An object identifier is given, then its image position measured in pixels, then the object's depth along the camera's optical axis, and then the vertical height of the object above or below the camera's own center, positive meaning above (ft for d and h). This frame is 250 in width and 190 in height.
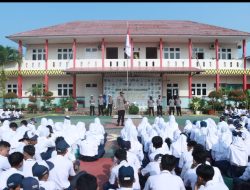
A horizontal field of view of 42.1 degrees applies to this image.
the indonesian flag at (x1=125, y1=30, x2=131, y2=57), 68.47 +10.23
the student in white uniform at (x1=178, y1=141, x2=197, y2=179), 19.02 -3.86
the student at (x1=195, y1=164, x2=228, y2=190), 12.52 -3.35
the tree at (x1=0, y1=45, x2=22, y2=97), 82.68 +10.24
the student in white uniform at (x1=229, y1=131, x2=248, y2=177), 21.72 -3.96
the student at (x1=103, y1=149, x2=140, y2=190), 16.90 -3.87
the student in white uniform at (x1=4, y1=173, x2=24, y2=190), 11.32 -3.00
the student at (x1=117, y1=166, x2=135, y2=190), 11.89 -3.01
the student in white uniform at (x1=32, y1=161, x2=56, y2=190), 13.34 -3.22
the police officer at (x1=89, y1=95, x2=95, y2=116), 69.87 -2.28
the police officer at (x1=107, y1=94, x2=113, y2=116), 66.69 -1.79
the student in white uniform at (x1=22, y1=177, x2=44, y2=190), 11.15 -3.00
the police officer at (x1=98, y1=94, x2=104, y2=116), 66.89 -1.80
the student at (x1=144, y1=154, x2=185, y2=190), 13.16 -3.47
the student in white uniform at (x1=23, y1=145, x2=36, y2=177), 15.94 -3.31
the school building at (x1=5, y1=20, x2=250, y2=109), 83.92 +9.13
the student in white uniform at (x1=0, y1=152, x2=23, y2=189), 14.25 -3.08
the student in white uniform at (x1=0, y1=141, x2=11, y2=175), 17.20 -3.29
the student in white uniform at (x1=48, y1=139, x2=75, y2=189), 17.11 -3.86
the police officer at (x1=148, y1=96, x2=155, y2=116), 68.51 -2.07
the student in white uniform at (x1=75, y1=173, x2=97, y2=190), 9.75 -2.60
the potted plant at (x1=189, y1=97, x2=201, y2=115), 75.78 -2.10
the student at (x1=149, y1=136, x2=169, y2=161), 19.79 -3.11
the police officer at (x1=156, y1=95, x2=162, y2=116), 69.09 -1.89
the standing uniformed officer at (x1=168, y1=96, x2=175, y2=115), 69.46 -1.68
